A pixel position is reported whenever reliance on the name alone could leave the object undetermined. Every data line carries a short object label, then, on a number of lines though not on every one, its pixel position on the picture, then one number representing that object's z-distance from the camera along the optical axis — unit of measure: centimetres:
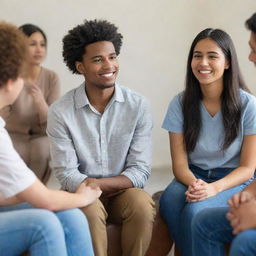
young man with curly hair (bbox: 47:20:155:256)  270
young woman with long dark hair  271
